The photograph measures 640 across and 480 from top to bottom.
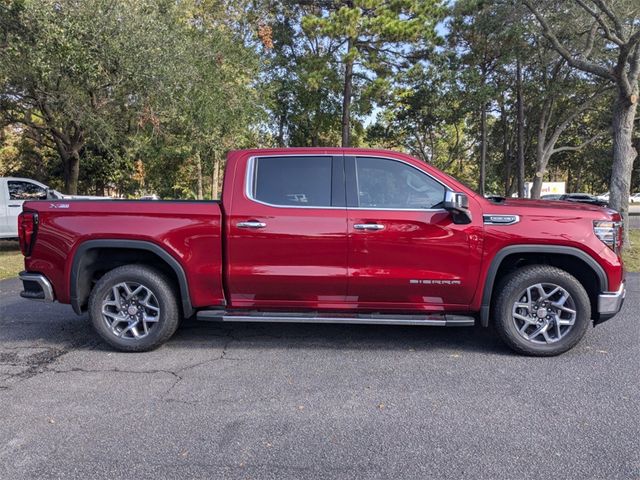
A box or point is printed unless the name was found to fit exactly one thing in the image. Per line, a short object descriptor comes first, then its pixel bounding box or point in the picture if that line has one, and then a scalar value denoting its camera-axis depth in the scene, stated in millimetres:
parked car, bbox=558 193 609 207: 28817
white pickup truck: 11875
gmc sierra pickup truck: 4312
